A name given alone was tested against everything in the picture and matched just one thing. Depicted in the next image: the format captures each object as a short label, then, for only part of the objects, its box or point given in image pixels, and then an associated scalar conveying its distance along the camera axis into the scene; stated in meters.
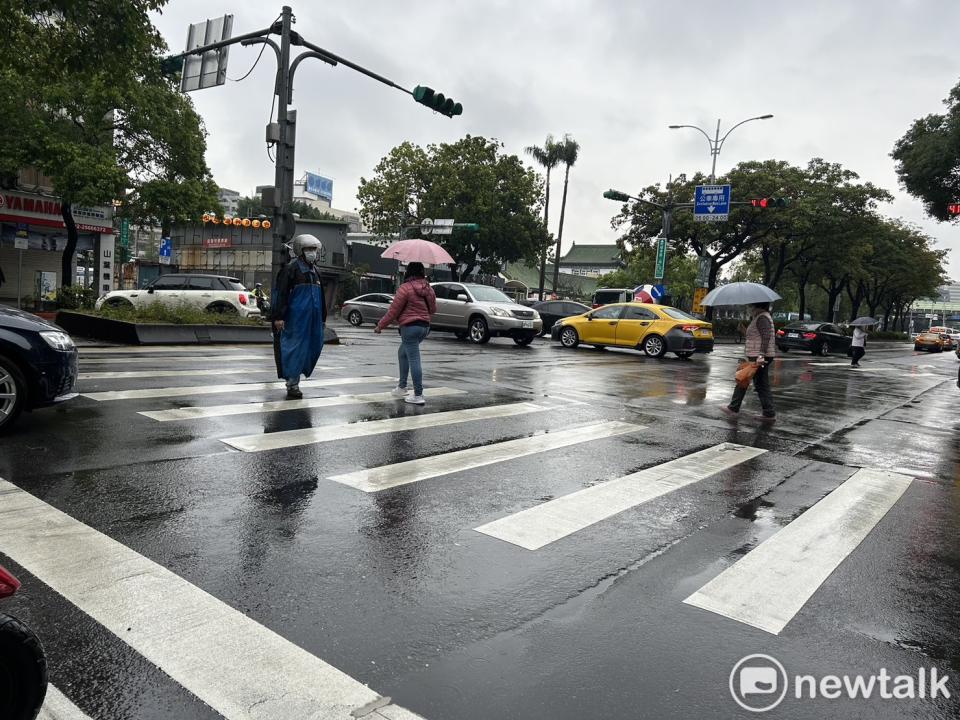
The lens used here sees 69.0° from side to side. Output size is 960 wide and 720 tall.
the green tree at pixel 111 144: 21.52
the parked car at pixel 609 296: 41.76
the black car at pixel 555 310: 26.81
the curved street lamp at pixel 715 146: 33.66
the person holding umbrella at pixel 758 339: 9.05
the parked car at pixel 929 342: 48.41
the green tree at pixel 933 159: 20.77
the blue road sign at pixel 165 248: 38.89
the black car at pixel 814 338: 31.00
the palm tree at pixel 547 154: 53.34
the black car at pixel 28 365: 5.36
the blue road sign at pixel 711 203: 29.42
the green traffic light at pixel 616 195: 28.08
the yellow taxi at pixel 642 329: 19.25
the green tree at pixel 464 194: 42.91
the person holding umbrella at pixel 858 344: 22.38
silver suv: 19.92
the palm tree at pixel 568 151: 53.12
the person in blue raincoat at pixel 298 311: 7.72
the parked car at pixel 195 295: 20.27
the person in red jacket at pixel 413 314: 8.09
